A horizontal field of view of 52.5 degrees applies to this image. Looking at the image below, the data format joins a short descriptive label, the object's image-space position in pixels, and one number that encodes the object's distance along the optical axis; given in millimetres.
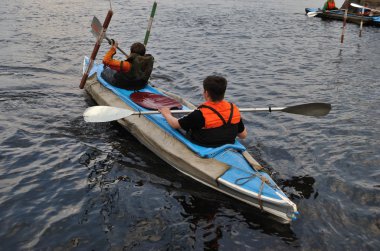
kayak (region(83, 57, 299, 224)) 5438
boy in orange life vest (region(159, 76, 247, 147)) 5891
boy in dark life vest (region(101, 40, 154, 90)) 8680
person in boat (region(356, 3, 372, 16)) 25531
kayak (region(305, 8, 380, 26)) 24238
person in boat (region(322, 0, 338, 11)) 27302
